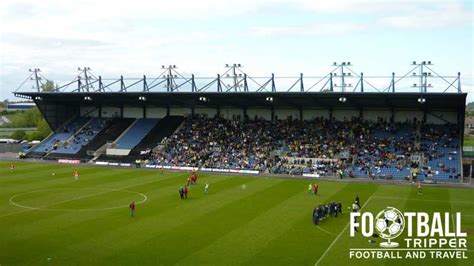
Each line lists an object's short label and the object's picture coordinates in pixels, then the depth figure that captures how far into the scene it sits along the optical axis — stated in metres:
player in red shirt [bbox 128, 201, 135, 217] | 34.19
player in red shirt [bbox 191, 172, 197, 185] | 51.05
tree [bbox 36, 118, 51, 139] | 104.38
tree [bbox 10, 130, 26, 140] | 105.60
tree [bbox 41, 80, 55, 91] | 121.49
